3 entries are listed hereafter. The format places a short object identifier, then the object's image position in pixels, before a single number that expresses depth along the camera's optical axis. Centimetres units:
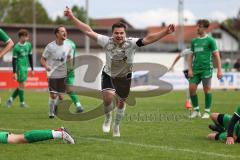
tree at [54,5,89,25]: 10888
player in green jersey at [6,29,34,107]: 1958
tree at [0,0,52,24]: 10988
